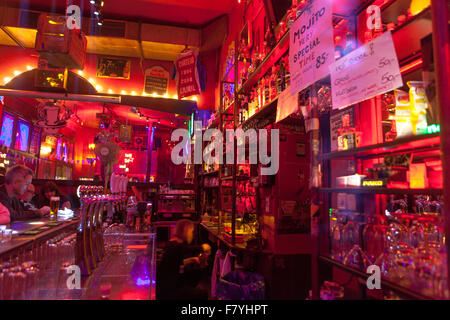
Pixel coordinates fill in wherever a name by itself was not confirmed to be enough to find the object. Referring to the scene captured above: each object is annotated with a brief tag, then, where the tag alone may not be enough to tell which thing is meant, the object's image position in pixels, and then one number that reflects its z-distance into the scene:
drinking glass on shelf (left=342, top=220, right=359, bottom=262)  1.83
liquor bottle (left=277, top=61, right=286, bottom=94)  2.85
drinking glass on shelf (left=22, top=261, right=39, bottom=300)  1.44
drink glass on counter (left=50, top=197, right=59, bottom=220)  4.28
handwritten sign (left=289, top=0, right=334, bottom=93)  1.75
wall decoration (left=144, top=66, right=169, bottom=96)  8.30
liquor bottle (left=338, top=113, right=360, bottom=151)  1.82
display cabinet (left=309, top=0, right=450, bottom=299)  1.18
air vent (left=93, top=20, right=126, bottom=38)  7.07
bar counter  1.91
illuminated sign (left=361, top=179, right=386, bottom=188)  1.40
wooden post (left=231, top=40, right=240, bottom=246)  3.31
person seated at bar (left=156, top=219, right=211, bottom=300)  2.62
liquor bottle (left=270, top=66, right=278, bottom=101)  3.03
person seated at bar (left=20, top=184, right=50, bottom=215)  4.17
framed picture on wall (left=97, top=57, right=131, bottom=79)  8.12
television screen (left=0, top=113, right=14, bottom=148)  7.22
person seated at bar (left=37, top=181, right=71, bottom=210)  5.93
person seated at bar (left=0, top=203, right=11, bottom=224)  3.06
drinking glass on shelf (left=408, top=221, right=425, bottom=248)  1.41
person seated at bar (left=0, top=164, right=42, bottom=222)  3.74
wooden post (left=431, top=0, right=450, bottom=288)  0.99
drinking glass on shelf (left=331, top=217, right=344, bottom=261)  1.89
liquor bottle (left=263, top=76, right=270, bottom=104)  3.16
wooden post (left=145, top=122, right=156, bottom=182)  11.42
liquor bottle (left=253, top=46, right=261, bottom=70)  3.49
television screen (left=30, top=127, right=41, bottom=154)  8.98
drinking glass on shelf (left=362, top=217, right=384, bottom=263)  1.67
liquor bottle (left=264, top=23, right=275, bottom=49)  3.04
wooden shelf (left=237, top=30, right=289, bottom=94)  2.43
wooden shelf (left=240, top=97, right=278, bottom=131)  2.98
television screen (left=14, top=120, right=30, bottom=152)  8.05
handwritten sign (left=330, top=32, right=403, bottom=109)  1.30
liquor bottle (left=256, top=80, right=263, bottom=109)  3.41
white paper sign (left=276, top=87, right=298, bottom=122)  2.17
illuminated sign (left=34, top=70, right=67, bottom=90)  4.98
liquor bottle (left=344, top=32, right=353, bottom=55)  2.03
